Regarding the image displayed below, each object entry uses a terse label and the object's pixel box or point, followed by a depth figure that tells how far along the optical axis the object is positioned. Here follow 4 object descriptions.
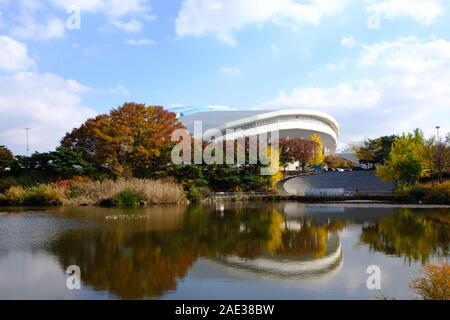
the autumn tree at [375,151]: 47.22
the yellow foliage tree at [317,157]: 49.02
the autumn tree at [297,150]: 47.09
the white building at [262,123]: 57.19
